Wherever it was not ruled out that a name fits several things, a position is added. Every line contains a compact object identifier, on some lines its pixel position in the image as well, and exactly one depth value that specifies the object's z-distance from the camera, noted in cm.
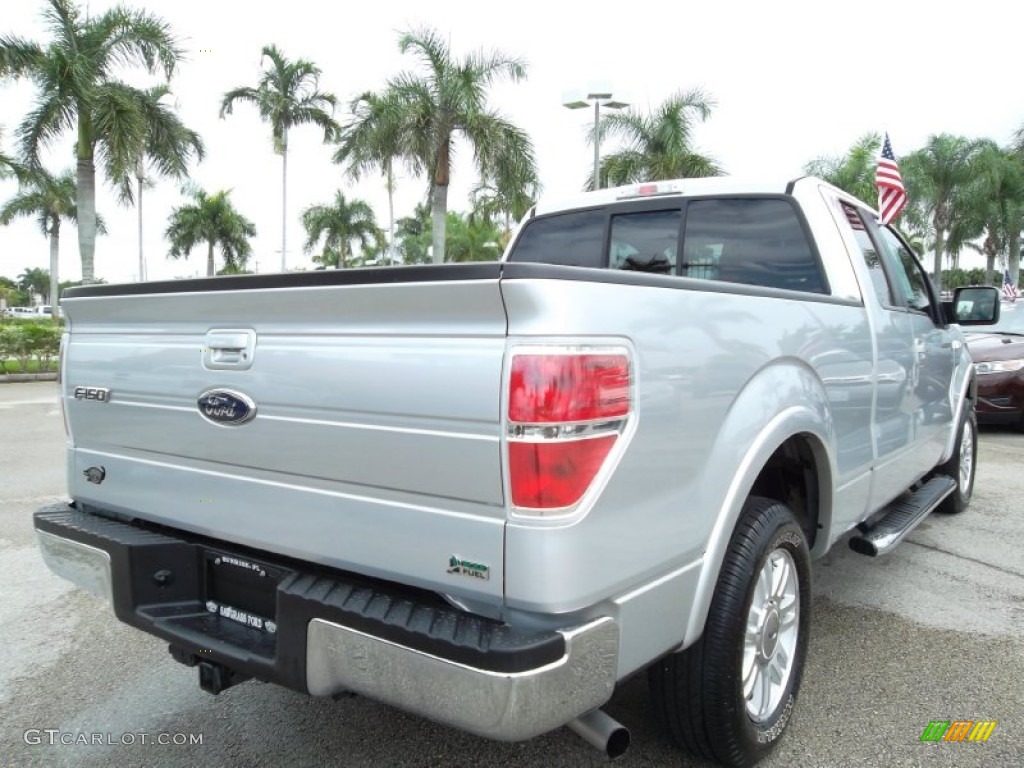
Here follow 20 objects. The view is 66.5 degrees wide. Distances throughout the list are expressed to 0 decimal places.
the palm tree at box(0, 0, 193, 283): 1783
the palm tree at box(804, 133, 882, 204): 3172
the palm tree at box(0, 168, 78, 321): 3706
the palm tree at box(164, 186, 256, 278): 3934
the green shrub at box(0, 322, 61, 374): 1678
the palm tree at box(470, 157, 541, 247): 1995
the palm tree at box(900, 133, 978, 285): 3356
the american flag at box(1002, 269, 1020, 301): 2117
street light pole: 1345
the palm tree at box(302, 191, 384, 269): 4038
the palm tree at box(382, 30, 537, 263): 1938
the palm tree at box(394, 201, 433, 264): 4362
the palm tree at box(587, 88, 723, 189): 2428
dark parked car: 930
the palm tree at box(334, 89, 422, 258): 1973
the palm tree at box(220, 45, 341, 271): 2891
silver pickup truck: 175
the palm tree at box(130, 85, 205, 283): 2003
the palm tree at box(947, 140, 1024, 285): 3334
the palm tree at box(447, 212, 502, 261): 3878
